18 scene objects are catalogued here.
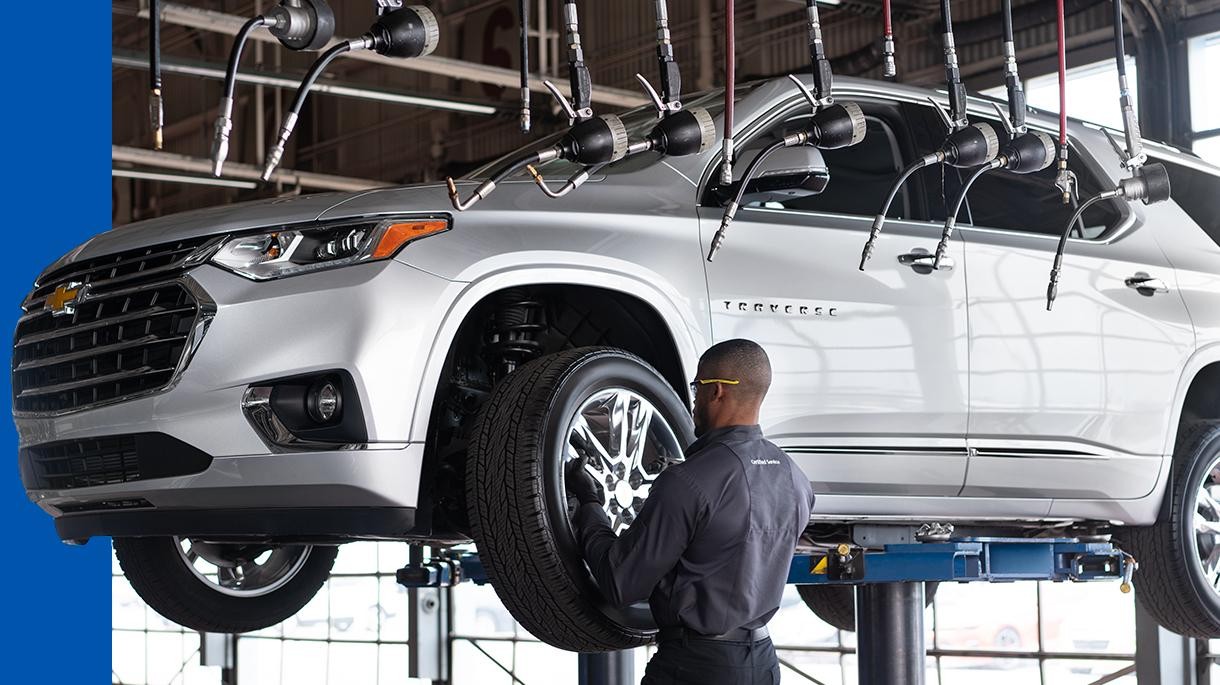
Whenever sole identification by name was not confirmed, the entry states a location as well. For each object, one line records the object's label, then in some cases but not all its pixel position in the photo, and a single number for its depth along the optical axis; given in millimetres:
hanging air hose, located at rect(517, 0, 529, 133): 2836
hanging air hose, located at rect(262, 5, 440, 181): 2504
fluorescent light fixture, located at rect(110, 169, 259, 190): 12325
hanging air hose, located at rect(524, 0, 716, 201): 2951
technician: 3066
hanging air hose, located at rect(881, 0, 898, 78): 3068
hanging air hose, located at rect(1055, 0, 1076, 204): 3217
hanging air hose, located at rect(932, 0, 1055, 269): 3443
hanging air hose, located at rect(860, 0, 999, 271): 3303
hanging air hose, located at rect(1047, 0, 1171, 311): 3541
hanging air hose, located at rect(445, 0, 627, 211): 2820
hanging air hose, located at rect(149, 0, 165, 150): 2324
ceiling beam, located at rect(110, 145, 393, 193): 12711
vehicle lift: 4242
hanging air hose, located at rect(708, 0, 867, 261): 3117
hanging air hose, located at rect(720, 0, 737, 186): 2865
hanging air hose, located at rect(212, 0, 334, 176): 2270
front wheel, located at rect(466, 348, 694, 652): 3012
